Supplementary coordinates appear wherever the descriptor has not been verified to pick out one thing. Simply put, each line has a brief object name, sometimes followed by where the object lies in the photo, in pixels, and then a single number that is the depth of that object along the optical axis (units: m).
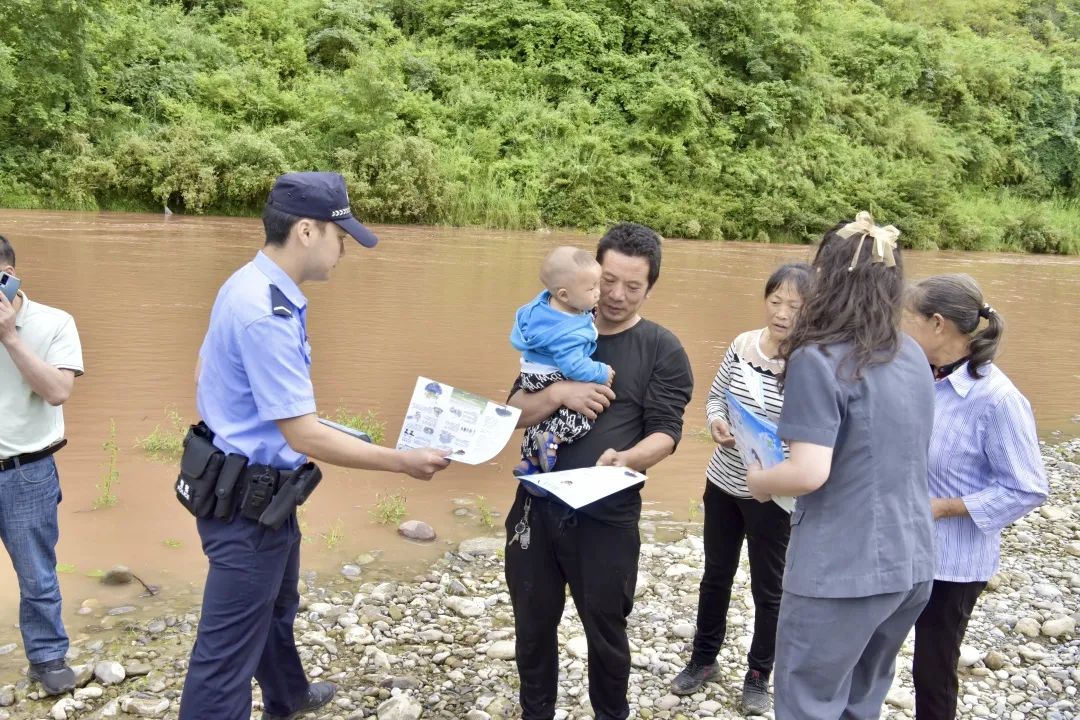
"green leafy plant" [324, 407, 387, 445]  6.89
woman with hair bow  2.24
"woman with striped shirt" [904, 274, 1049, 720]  2.78
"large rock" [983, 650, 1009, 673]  4.02
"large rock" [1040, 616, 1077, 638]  4.37
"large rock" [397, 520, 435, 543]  5.43
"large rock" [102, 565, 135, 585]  4.58
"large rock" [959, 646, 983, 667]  4.01
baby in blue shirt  2.93
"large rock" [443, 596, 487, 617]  4.38
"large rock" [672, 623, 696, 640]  4.23
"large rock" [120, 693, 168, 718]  3.36
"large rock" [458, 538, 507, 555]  5.25
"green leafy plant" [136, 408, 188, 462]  6.27
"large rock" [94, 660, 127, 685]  3.59
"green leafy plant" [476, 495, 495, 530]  5.75
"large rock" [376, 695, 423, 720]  3.41
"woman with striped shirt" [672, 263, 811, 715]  3.52
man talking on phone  3.32
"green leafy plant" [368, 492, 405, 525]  5.62
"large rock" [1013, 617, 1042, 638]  4.39
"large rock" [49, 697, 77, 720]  3.34
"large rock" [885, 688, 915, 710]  3.67
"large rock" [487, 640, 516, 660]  3.95
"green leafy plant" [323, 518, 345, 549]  5.21
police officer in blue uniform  2.55
